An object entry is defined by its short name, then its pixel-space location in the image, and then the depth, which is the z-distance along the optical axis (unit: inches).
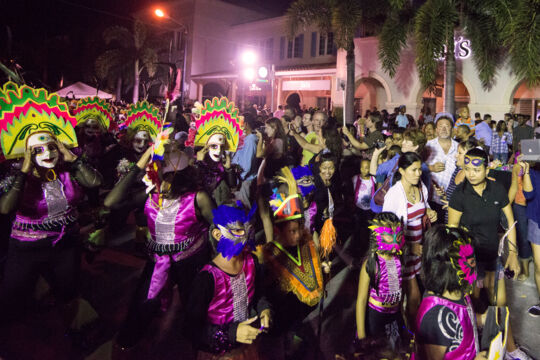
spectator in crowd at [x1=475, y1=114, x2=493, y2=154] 390.4
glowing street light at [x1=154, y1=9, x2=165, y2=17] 626.0
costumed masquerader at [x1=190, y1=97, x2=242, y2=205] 193.2
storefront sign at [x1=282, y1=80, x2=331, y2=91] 960.3
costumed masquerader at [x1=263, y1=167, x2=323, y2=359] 133.0
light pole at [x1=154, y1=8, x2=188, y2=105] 626.2
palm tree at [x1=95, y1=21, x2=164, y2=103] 1330.0
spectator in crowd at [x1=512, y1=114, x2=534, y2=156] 476.7
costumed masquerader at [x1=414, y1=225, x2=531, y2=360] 97.0
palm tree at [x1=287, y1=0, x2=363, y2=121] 581.6
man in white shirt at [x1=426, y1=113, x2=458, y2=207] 231.6
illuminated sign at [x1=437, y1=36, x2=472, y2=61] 679.9
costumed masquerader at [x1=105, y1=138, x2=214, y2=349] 141.7
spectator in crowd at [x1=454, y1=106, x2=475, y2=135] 390.7
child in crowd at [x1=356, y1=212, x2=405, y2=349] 127.8
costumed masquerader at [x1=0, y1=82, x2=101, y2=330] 138.5
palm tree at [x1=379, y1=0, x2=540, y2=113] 456.4
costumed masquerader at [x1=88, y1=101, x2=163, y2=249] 235.5
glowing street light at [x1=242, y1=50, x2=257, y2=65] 647.8
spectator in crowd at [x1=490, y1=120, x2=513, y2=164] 505.4
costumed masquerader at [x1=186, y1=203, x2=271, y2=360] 99.0
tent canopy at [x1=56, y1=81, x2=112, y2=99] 895.7
